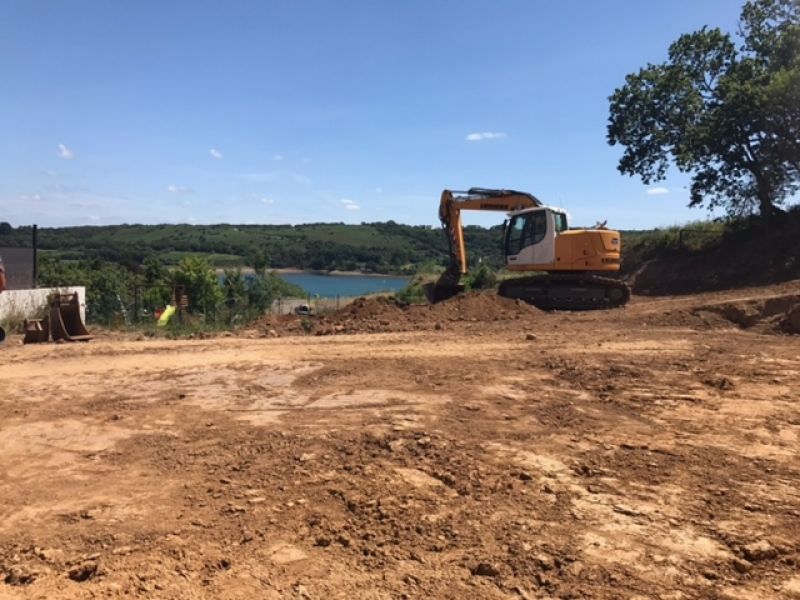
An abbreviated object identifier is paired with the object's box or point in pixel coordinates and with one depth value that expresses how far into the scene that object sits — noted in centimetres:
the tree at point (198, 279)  3616
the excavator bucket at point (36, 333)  1324
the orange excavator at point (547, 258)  1922
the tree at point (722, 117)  2616
